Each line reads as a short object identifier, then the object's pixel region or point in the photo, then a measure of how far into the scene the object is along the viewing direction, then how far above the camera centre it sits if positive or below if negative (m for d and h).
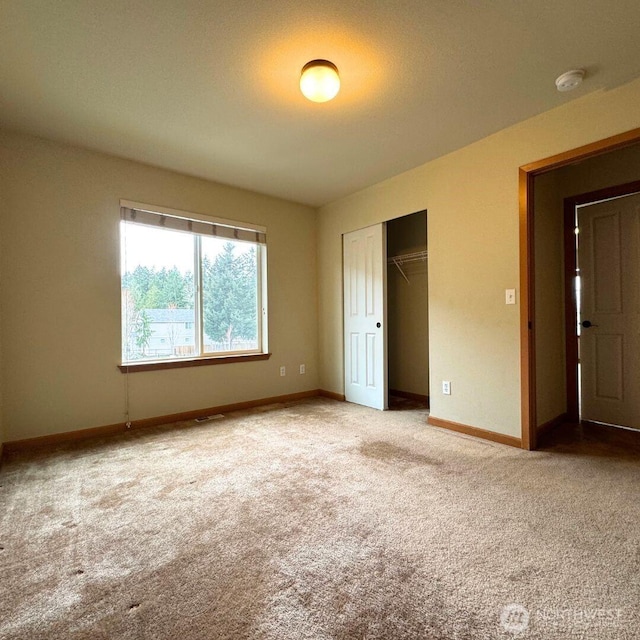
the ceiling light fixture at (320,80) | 1.95 +1.41
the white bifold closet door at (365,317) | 3.87 +0.04
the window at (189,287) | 3.32 +0.39
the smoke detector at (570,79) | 2.06 +1.47
